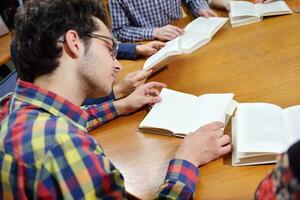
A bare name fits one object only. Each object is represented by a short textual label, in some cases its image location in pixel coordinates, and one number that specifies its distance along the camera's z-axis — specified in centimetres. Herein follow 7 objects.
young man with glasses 71
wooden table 91
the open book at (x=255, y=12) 167
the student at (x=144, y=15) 184
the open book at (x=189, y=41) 142
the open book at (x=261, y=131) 90
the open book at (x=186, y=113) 108
